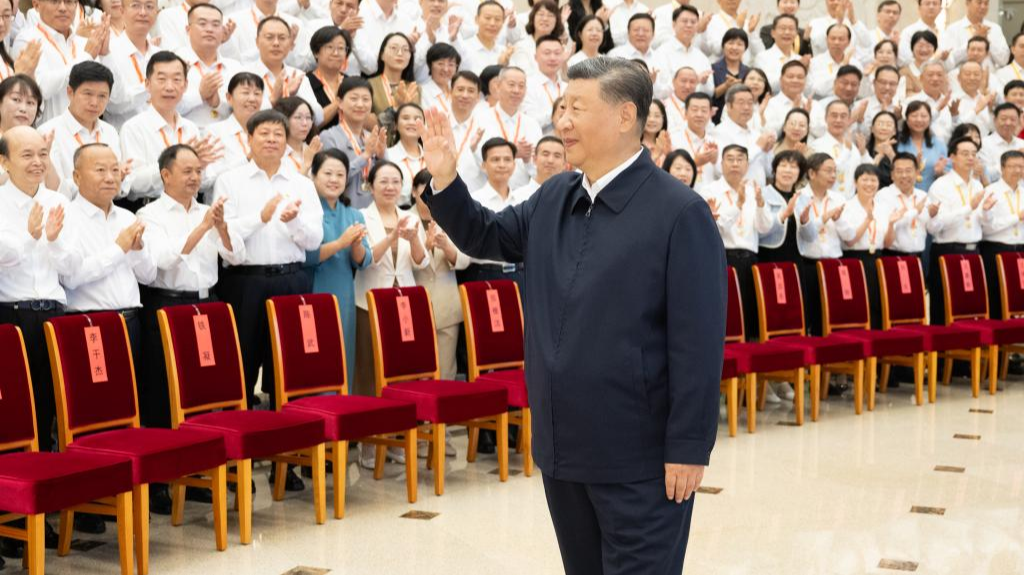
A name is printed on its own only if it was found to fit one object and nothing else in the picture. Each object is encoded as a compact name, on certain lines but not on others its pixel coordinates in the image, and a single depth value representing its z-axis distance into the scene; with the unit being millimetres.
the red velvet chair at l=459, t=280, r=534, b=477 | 5707
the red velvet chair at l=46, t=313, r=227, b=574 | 4016
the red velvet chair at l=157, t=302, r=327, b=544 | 4387
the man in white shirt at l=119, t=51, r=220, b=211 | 5430
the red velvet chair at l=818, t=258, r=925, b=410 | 7227
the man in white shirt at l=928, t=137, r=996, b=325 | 8297
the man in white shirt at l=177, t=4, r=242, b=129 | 5969
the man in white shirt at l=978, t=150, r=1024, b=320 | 8633
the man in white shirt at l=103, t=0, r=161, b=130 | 5781
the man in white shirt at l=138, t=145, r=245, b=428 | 4891
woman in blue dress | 5656
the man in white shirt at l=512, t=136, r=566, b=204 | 6465
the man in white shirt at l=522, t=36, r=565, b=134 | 8180
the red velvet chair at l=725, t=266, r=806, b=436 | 6562
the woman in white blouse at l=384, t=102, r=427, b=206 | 6441
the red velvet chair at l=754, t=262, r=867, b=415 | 6906
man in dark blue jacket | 2164
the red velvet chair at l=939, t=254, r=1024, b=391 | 7766
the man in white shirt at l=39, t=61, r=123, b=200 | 5121
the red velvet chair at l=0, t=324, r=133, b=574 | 3605
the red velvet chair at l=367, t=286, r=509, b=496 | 5148
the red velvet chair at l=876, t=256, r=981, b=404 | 7496
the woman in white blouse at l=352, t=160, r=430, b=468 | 5820
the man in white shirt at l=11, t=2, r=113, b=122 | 5520
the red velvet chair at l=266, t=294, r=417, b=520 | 4742
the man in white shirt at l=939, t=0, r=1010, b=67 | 11164
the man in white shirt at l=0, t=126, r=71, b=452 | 4336
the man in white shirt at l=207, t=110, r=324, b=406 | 5281
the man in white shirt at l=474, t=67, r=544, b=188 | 7344
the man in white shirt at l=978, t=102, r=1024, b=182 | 9633
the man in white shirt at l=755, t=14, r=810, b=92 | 9773
